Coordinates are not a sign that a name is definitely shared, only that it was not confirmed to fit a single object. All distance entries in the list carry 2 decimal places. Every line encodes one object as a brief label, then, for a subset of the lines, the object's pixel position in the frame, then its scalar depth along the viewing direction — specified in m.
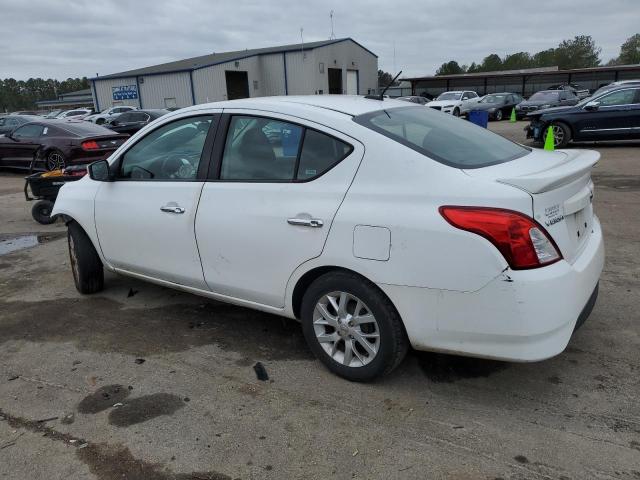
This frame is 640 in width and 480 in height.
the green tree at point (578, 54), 91.81
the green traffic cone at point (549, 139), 11.30
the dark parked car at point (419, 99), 30.35
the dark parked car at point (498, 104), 28.14
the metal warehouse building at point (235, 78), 42.25
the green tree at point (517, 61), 95.59
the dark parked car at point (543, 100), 25.56
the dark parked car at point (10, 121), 17.95
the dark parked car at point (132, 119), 21.00
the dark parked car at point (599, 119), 12.98
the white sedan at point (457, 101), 27.16
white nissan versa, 2.56
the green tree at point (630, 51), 84.11
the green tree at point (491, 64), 98.63
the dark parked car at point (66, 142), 11.49
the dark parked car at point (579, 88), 33.55
